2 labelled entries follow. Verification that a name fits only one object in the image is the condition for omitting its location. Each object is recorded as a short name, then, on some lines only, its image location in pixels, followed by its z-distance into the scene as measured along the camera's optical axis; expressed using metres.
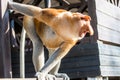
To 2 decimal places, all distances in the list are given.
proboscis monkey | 3.42
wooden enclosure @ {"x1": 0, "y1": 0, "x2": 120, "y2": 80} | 5.94
